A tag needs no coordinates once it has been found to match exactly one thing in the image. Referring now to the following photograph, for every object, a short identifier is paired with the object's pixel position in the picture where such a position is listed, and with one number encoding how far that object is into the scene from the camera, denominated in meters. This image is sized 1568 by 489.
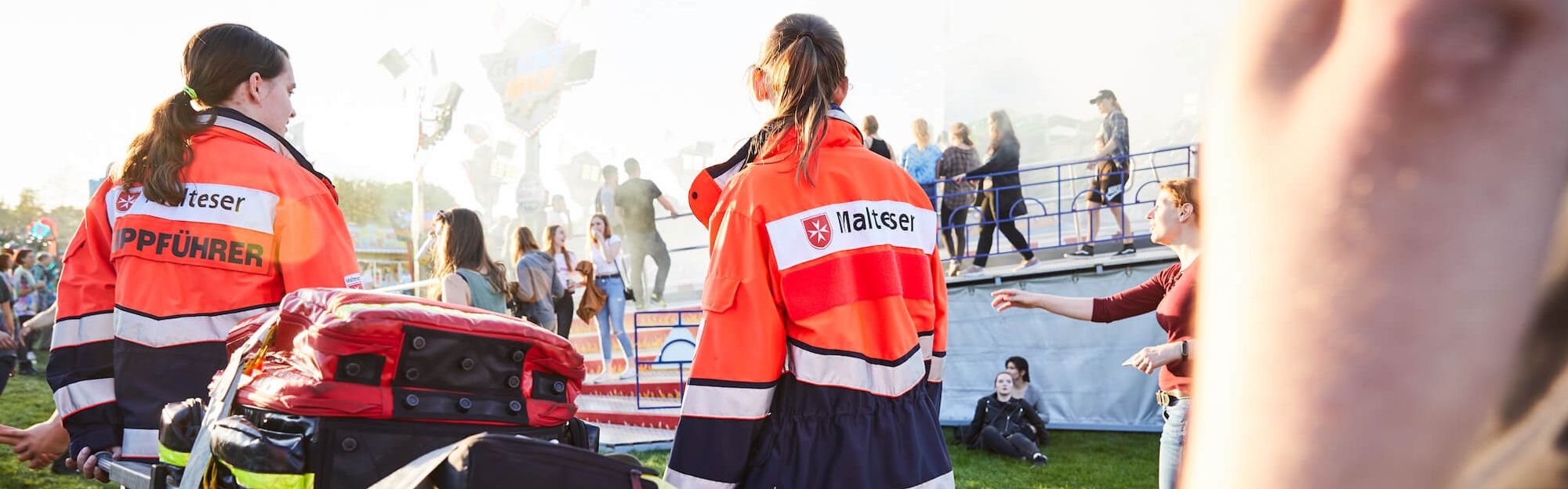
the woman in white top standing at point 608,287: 10.92
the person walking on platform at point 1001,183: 10.77
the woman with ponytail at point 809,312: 2.25
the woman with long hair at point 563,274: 10.53
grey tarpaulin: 8.88
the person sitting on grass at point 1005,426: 7.95
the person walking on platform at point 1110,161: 10.60
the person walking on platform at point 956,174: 11.21
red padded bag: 1.72
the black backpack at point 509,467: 1.34
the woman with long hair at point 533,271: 8.45
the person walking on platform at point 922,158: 11.55
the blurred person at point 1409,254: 0.33
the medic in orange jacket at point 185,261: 2.62
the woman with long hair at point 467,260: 6.37
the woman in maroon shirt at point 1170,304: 3.75
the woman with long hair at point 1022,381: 8.55
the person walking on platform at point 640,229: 13.27
